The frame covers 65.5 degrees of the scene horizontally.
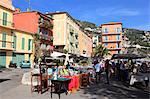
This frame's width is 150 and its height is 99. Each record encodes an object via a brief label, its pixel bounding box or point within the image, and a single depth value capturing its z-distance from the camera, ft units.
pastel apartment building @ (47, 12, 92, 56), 87.30
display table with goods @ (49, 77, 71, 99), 17.04
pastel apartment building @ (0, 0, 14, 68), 54.20
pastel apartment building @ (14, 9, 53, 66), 61.53
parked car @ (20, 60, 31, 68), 57.15
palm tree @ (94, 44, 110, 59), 107.48
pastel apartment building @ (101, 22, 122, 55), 127.40
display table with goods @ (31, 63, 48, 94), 18.00
